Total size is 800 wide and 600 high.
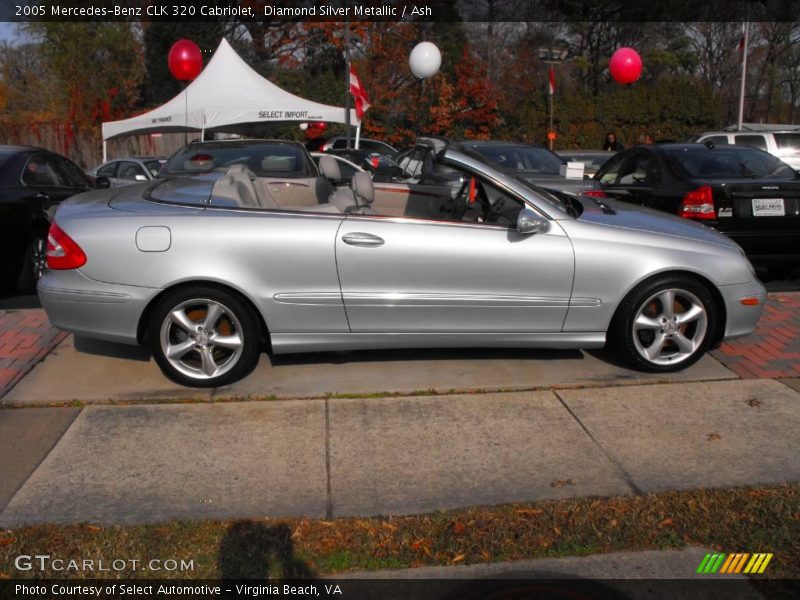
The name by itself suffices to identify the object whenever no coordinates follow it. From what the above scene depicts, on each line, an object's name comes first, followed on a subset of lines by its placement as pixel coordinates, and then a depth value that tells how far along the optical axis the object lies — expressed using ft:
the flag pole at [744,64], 73.44
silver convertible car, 15.51
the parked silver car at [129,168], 50.29
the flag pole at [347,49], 54.54
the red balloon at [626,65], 73.72
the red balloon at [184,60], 66.95
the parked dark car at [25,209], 23.58
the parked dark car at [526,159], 31.32
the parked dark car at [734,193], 24.21
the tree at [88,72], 97.19
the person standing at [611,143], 64.44
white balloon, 66.49
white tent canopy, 52.06
